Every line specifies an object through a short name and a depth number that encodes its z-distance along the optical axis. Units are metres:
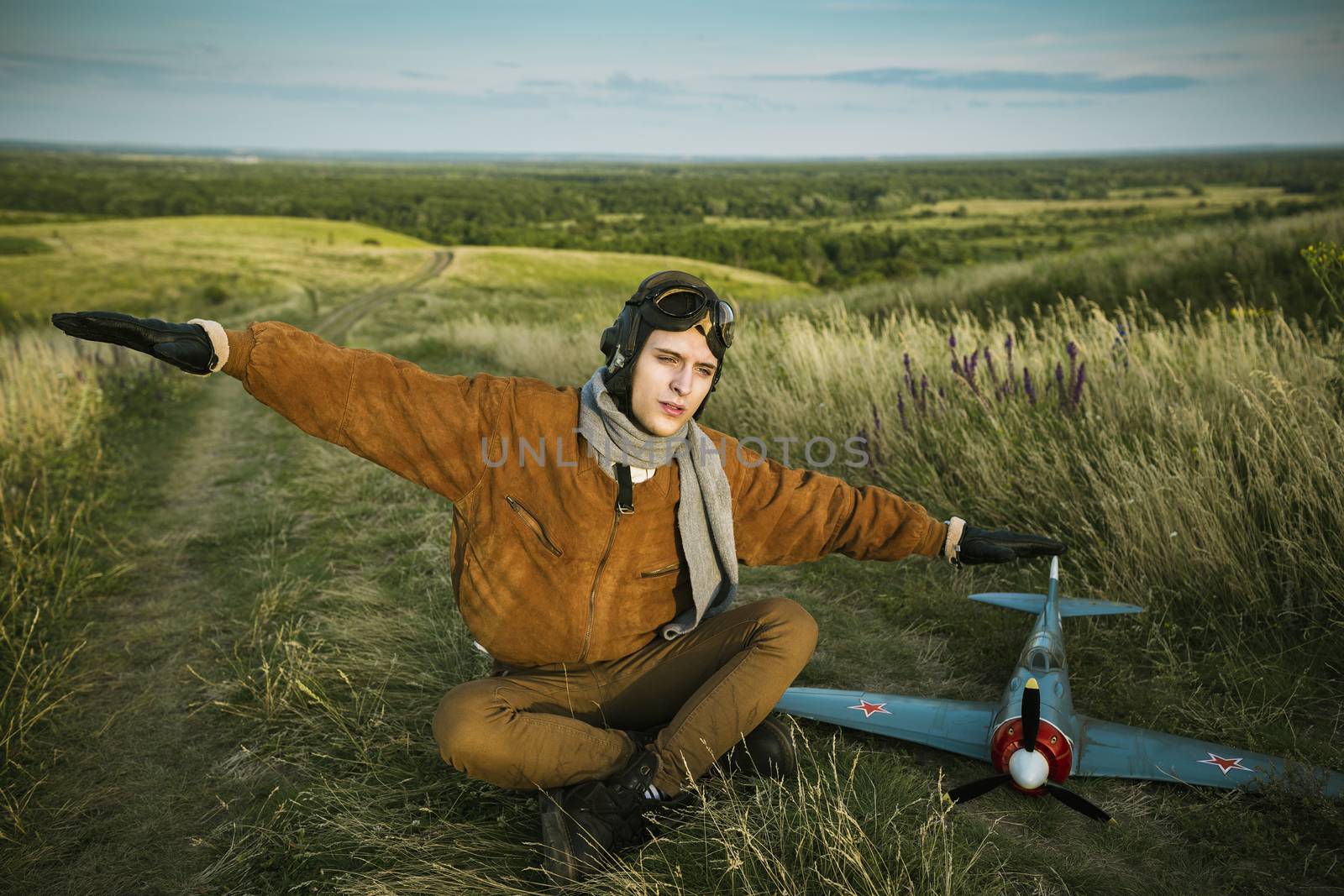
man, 2.43
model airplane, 2.59
